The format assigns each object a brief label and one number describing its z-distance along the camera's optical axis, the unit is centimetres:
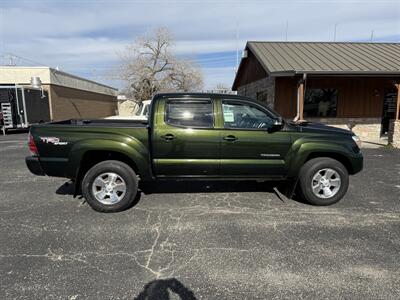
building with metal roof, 1263
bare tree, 3678
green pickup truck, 473
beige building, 1756
